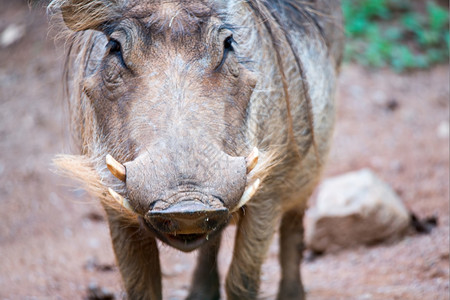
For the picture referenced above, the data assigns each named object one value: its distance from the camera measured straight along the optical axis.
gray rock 9.41
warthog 4.27
